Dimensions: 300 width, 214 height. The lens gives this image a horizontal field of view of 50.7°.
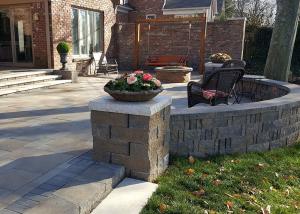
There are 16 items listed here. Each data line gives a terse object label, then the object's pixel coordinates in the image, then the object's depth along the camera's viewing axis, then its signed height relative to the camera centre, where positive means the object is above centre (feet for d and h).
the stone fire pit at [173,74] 31.99 -2.01
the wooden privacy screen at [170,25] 41.09 +3.78
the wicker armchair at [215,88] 17.42 -1.86
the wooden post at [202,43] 40.81 +1.52
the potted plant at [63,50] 31.32 +0.22
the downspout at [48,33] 32.37 +1.90
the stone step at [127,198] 8.53 -4.11
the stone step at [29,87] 23.96 -2.89
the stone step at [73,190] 7.64 -3.64
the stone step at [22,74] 26.59 -2.01
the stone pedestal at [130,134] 9.68 -2.50
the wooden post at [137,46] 43.52 +0.99
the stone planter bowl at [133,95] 9.82 -1.29
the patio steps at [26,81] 25.12 -2.51
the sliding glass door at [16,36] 34.50 +1.71
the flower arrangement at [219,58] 30.37 -0.25
